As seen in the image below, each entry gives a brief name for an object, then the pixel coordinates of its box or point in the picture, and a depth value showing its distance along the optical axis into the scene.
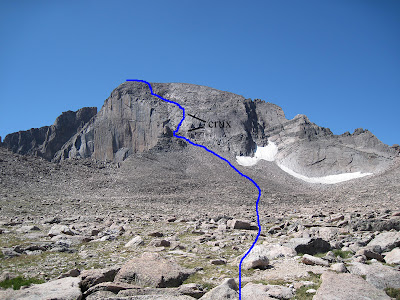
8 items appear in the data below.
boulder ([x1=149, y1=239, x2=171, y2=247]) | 16.28
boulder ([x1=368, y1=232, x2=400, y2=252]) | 12.99
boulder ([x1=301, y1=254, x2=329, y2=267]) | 11.52
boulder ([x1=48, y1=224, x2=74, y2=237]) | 18.86
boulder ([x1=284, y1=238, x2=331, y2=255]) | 13.74
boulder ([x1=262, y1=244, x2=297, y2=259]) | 13.25
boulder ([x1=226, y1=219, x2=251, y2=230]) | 21.50
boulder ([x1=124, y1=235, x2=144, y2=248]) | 16.31
